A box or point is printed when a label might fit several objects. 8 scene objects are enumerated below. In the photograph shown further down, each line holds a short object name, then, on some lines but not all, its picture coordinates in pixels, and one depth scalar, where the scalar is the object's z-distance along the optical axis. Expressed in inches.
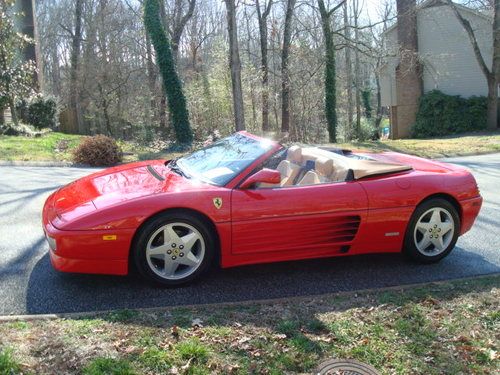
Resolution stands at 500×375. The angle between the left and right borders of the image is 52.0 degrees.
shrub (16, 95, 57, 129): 888.9
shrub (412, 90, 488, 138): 1051.9
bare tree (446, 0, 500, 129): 971.3
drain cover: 115.6
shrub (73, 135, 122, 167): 540.1
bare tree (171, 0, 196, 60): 1126.4
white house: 1119.2
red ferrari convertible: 156.3
